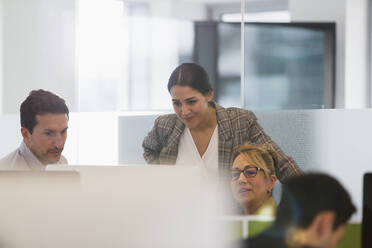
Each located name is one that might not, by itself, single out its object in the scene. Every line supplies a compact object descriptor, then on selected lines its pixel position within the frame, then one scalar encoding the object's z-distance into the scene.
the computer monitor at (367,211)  1.81
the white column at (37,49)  6.43
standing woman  4.98
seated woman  4.29
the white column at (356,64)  5.65
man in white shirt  5.20
